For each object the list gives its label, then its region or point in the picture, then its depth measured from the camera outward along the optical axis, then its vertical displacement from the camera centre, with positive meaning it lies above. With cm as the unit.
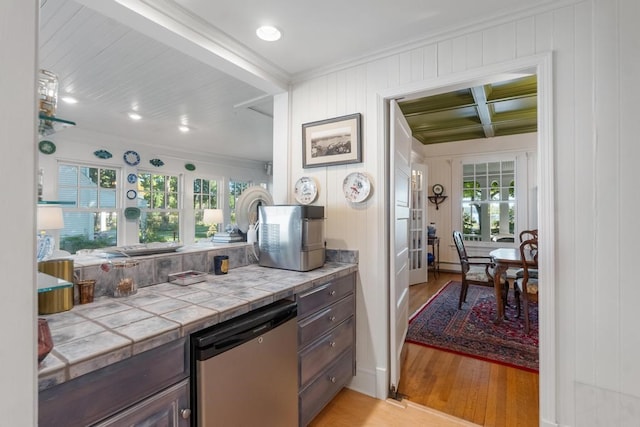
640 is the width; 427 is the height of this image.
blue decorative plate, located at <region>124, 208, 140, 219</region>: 509 +2
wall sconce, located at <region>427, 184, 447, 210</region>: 605 +36
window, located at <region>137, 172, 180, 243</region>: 543 +13
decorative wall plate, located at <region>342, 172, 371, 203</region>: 215 +19
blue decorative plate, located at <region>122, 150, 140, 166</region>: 511 +96
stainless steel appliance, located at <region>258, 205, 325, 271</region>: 194 -15
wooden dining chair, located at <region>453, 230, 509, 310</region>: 347 -73
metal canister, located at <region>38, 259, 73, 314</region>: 115 -30
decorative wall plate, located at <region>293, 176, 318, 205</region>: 237 +18
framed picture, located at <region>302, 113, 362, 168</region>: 219 +54
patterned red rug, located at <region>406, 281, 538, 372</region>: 260 -119
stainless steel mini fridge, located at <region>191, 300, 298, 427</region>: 110 -64
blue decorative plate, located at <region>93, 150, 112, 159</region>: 475 +95
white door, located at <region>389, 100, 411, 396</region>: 212 -20
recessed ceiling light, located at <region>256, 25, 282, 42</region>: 181 +110
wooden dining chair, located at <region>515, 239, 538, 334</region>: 286 -71
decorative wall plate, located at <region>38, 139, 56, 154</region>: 422 +95
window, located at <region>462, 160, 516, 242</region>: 554 +23
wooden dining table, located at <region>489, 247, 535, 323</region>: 301 -56
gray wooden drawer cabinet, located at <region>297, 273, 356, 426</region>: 166 -78
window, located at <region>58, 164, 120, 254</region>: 453 +13
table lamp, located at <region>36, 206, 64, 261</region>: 258 -3
